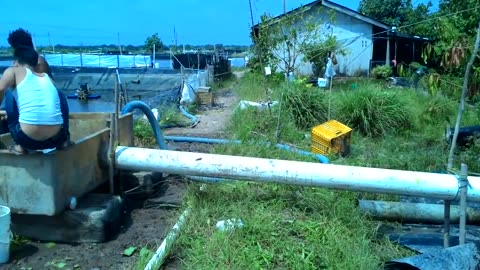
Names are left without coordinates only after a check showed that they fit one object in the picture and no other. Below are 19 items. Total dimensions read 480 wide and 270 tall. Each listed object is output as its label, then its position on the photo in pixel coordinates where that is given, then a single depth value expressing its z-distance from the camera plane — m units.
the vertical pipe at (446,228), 3.60
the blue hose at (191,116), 10.36
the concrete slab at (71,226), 3.93
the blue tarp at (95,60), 40.00
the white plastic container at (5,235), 3.47
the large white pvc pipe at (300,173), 3.77
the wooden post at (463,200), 3.50
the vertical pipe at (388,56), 23.70
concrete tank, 3.74
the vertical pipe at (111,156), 4.48
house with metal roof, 23.75
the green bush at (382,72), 22.05
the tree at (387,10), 41.91
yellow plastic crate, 6.65
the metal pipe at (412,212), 4.28
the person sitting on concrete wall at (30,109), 3.74
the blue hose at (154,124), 5.63
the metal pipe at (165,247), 3.30
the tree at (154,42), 52.06
